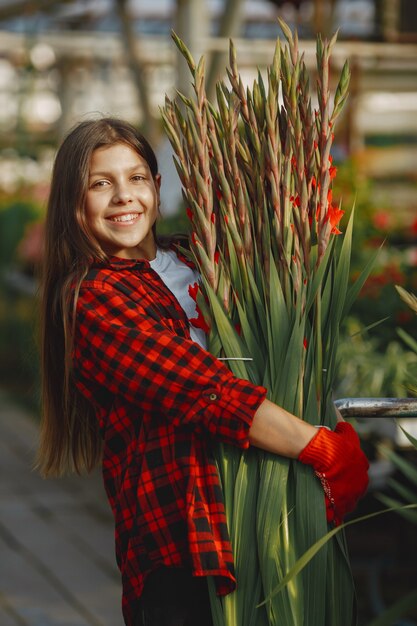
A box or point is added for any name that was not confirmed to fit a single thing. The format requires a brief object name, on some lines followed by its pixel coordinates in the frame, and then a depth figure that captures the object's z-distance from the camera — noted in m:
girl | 2.35
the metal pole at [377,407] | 2.39
